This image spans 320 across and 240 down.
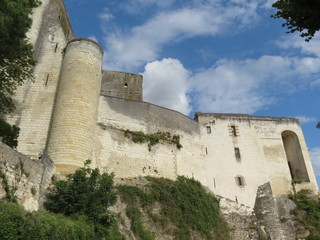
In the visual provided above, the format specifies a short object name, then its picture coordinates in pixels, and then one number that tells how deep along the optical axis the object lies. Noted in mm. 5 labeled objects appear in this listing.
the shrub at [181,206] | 16875
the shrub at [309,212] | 19562
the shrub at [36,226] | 8711
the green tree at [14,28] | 11922
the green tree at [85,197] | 12602
